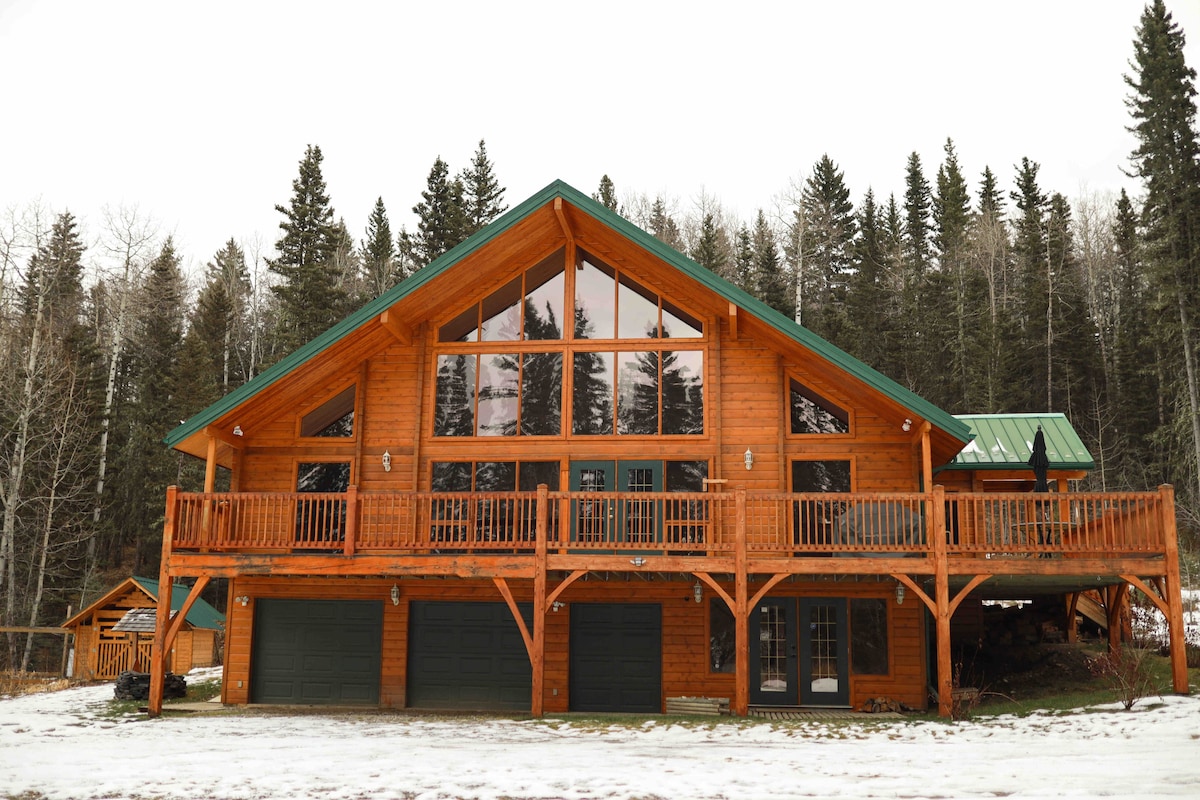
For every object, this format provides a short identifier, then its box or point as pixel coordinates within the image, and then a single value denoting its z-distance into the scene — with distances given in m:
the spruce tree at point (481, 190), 45.47
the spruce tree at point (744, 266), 44.75
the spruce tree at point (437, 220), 43.72
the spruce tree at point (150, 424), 37.62
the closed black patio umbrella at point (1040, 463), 17.19
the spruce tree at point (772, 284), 40.41
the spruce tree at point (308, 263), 38.22
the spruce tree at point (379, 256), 46.97
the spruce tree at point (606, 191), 54.62
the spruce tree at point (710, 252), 45.56
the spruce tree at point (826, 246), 41.97
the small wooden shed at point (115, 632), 24.91
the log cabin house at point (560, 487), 16.73
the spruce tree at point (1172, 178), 29.58
